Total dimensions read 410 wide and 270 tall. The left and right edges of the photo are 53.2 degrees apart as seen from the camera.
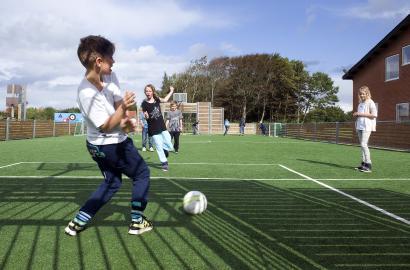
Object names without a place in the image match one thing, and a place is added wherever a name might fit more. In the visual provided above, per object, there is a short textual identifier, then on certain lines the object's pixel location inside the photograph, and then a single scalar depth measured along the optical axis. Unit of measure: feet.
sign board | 230.36
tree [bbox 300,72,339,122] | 236.84
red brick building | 74.43
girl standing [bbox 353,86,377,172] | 29.94
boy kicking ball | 12.02
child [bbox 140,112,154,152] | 51.57
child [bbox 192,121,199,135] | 148.72
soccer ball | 15.58
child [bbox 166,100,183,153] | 44.45
